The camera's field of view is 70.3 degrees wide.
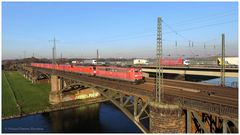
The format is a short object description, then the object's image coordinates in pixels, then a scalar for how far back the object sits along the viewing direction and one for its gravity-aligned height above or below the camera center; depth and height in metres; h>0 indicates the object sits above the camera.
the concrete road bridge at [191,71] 31.76 -2.27
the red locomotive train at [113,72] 28.85 -2.14
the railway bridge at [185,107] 13.70 -4.04
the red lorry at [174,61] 55.37 -0.24
